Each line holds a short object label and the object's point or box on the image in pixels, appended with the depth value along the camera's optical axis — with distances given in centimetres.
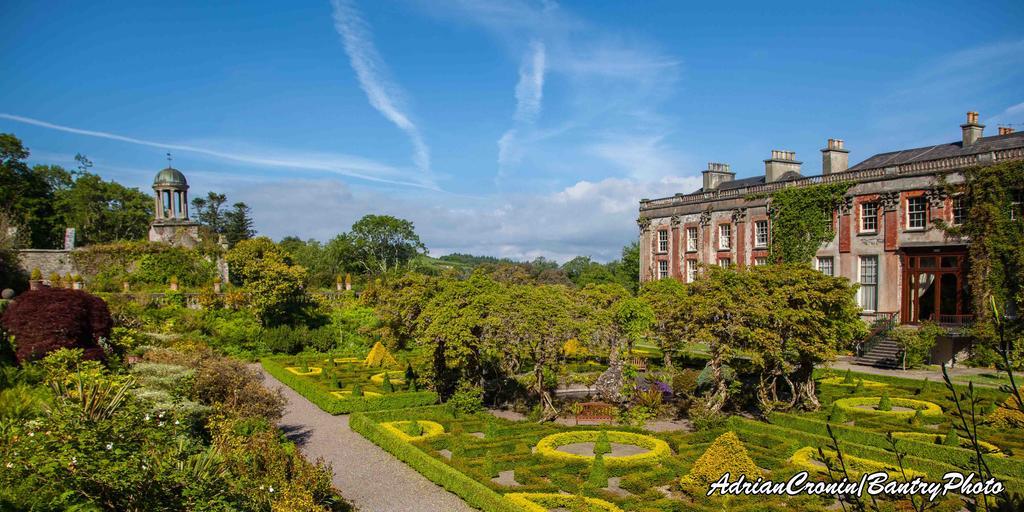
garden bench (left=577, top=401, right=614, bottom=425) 2212
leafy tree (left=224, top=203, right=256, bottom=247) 8438
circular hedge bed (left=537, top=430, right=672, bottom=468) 1686
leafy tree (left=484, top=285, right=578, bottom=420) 2183
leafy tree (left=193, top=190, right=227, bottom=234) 8606
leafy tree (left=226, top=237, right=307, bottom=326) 4000
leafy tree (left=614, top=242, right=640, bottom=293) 7719
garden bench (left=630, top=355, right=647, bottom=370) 3209
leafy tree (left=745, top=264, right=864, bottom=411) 2050
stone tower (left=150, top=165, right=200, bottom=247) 5134
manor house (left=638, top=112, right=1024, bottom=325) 3247
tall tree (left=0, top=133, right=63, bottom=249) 5081
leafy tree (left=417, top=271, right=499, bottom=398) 2222
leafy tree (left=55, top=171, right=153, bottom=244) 5819
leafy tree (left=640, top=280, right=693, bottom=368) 2194
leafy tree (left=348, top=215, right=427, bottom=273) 6962
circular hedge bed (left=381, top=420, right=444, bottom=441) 1947
